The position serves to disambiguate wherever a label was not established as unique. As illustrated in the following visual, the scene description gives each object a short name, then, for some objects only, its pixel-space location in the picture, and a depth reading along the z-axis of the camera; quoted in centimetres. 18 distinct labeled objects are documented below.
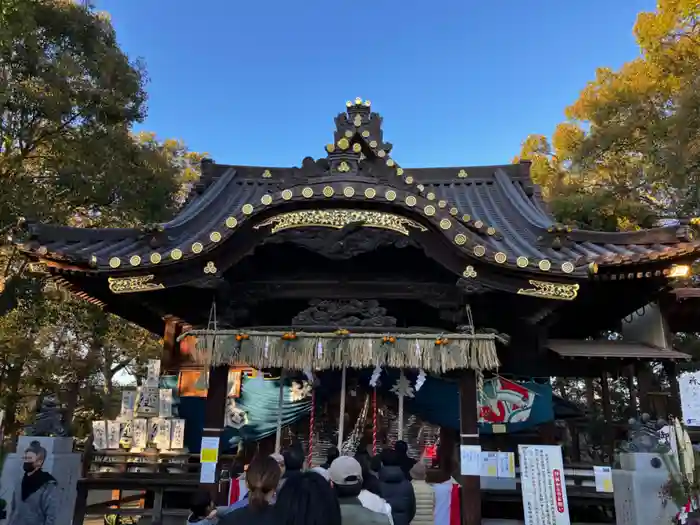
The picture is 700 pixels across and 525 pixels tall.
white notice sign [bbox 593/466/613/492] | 652
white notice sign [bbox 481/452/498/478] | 677
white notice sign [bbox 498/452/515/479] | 676
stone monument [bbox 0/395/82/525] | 698
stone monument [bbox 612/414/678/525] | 616
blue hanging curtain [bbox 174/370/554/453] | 812
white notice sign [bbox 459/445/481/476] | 670
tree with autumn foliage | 1387
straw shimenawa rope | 686
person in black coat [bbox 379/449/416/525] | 445
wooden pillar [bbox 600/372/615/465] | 866
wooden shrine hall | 674
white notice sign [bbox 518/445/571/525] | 652
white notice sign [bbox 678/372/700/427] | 650
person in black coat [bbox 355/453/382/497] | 430
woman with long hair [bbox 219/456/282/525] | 274
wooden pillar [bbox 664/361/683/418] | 862
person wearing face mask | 509
